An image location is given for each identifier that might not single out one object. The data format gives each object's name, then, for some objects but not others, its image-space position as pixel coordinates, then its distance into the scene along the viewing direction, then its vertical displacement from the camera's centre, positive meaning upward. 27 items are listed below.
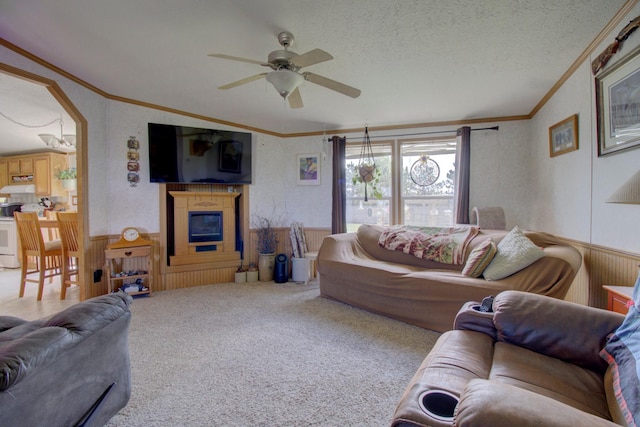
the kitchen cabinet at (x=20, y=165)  5.50 +0.86
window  4.23 +0.37
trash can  4.19 -0.95
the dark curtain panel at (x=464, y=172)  3.93 +0.51
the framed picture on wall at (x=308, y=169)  4.71 +0.67
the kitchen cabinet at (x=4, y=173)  5.65 +0.72
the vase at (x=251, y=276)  4.25 -1.05
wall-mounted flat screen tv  3.65 +0.75
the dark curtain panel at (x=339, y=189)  4.47 +0.31
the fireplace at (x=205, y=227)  4.01 -0.28
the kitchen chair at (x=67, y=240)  3.22 -0.38
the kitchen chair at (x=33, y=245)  3.32 -0.47
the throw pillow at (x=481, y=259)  2.53 -0.47
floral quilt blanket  3.01 -0.39
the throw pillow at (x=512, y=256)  2.28 -0.41
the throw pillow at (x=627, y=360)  0.80 -0.53
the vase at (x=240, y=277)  4.20 -1.05
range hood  5.31 +0.37
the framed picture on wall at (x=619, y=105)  1.76 +0.72
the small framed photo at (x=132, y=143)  3.52 +0.84
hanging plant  4.40 +0.60
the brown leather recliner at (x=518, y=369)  0.69 -0.65
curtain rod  3.89 +1.15
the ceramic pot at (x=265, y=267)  4.30 -0.92
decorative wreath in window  4.27 +0.57
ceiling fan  1.91 +1.02
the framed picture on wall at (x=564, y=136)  2.61 +0.74
